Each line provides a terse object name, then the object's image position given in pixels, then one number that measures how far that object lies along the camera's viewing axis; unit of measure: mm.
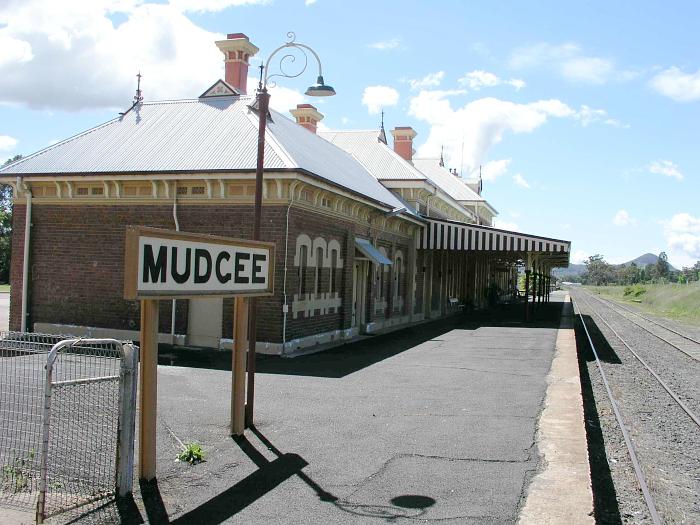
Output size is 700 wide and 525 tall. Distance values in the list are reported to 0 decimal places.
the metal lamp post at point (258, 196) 7816
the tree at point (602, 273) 184125
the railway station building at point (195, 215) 14344
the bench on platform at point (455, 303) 31594
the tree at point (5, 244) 55875
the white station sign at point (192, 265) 5293
